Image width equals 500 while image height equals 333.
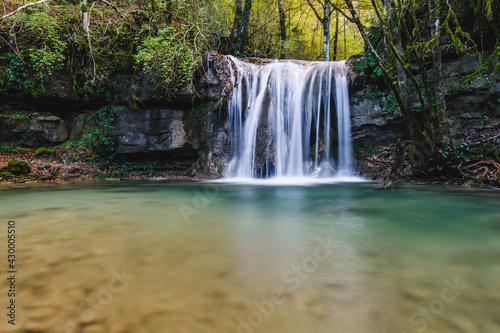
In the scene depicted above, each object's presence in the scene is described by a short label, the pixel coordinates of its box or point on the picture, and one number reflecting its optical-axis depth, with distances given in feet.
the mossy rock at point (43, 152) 33.12
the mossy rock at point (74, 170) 31.95
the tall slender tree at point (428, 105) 21.49
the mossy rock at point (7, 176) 27.01
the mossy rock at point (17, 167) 27.91
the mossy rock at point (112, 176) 33.32
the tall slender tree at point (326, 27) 46.73
